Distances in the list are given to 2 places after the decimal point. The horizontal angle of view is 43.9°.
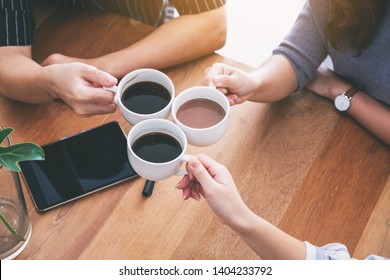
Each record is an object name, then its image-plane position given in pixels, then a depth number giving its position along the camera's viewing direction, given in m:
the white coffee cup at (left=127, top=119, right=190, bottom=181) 0.83
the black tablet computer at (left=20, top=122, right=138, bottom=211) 1.04
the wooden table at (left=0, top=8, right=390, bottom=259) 1.00
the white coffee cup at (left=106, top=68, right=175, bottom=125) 0.90
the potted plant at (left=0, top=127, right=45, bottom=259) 0.90
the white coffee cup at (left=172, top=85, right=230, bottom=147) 0.89
